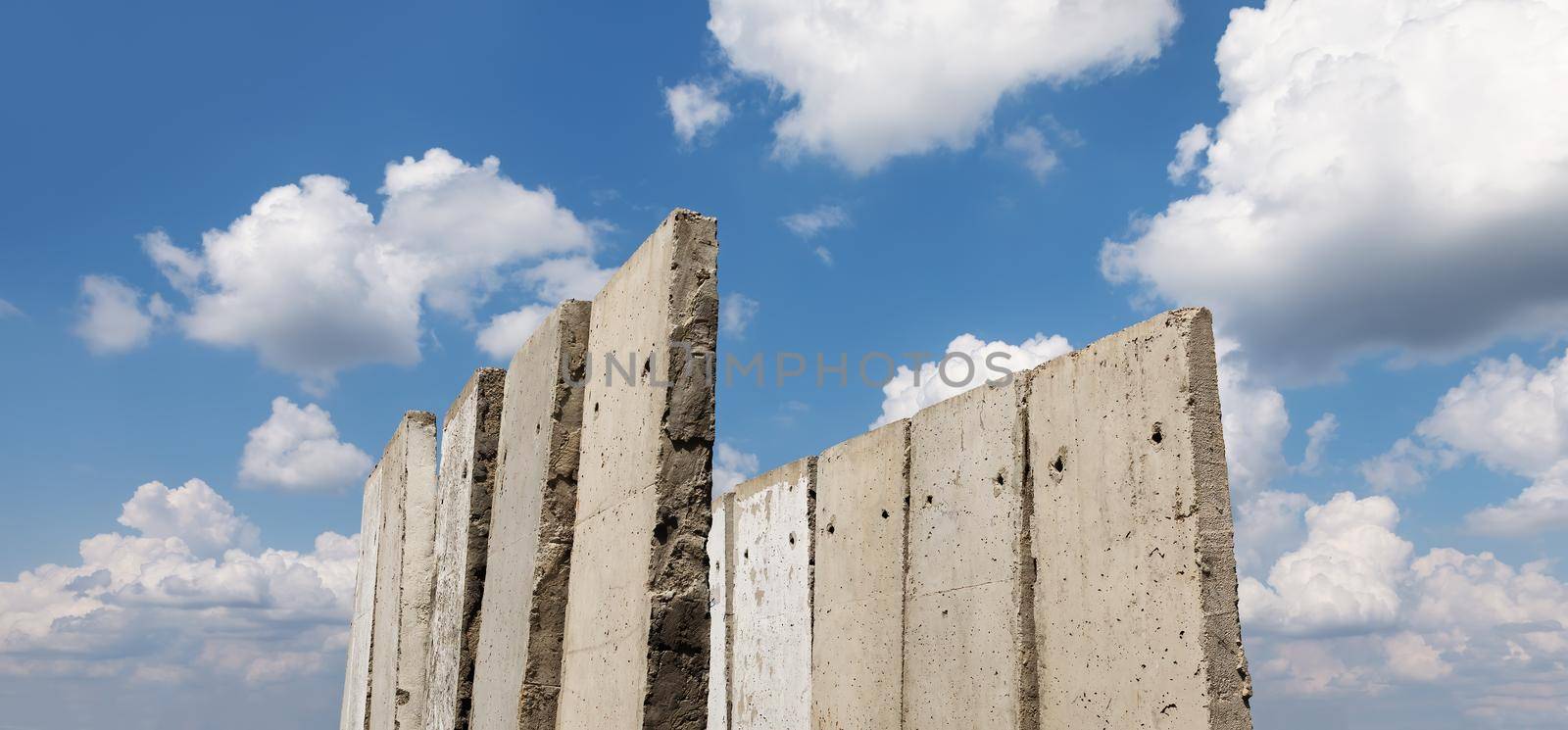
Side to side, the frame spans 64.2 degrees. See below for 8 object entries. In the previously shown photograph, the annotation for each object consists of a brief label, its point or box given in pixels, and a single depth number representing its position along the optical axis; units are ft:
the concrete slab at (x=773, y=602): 23.07
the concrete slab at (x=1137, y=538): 13.30
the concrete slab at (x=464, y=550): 15.80
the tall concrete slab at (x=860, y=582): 19.80
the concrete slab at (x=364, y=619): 24.84
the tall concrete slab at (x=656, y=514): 10.42
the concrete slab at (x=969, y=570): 16.28
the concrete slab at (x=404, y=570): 19.62
